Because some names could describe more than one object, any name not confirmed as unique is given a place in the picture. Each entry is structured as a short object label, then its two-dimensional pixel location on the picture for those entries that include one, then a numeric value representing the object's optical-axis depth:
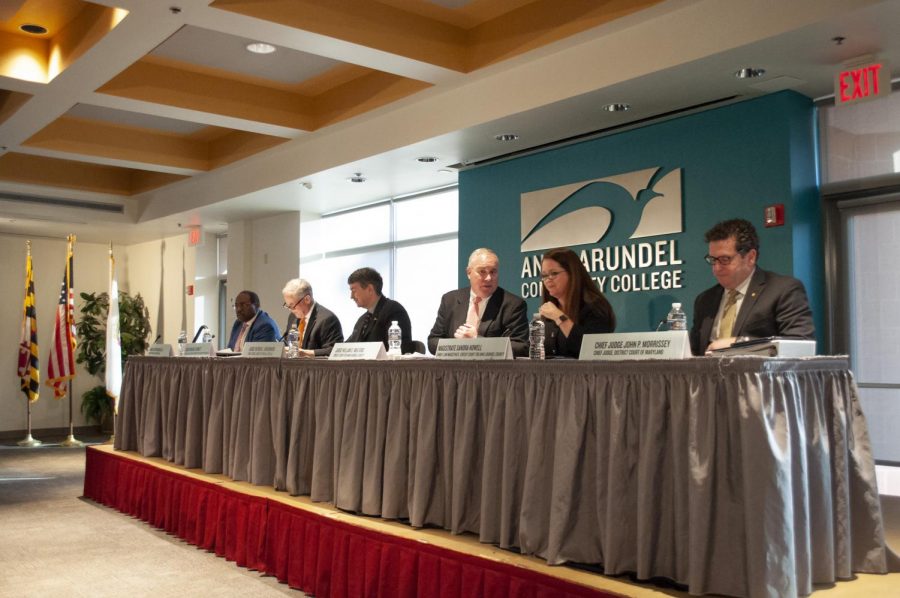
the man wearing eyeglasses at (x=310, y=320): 4.95
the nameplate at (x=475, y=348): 2.79
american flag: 9.56
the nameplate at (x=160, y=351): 5.24
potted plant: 10.70
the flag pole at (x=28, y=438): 9.58
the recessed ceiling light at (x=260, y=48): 5.65
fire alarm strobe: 4.75
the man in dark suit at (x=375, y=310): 4.39
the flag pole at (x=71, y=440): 9.41
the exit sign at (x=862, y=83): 4.21
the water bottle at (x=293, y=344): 4.15
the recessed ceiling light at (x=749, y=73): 4.46
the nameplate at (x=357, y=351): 3.31
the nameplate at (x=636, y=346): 2.33
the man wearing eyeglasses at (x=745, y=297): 2.94
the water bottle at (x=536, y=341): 2.81
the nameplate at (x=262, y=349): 3.98
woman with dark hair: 3.21
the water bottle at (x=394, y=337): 3.57
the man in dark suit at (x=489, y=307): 3.76
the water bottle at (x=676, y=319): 2.65
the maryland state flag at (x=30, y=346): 9.56
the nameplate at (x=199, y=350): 4.65
